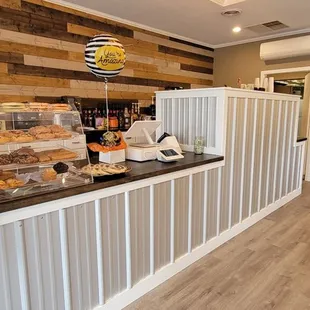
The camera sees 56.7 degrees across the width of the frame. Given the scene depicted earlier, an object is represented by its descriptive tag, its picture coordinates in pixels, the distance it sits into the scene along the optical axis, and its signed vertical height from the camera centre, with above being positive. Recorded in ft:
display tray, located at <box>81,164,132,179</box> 5.85 -1.33
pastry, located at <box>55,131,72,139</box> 5.84 -0.58
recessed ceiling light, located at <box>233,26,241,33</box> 15.10 +4.04
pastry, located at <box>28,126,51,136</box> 5.58 -0.47
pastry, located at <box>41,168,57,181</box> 5.33 -1.27
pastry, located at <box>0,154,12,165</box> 5.12 -0.95
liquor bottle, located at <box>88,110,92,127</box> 12.81 -0.53
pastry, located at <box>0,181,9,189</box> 4.77 -1.31
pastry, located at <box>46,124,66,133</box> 5.87 -0.46
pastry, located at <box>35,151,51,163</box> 5.48 -0.98
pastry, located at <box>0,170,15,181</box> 5.07 -1.24
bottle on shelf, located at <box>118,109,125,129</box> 13.79 -0.62
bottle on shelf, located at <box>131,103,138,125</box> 14.55 -0.41
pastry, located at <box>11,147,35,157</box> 5.40 -0.87
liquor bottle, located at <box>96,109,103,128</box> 12.55 -0.65
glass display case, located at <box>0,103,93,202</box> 5.13 -0.87
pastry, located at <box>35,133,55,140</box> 5.55 -0.58
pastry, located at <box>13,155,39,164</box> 5.24 -0.98
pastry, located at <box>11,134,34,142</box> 5.21 -0.58
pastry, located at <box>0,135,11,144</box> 5.09 -0.59
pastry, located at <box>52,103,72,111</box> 6.26 -0.02
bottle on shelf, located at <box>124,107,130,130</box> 14.02 -0.63
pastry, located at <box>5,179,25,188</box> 4.87 -1.30
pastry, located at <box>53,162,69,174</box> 5.59 -1.19
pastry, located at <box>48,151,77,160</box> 5.69 -0.98
